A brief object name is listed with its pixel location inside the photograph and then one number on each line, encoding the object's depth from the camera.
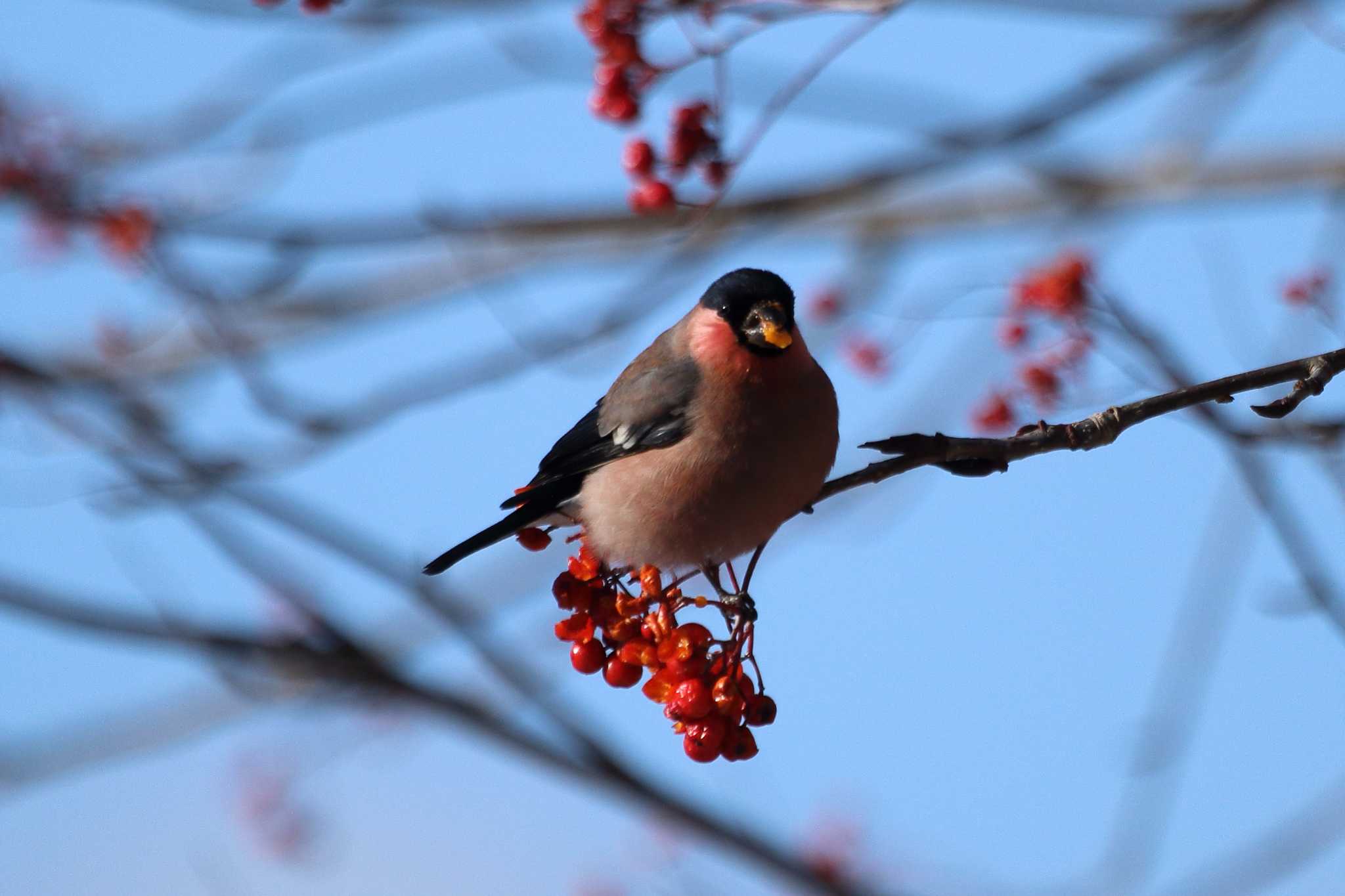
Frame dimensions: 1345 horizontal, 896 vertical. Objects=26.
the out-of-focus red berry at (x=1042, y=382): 7.92
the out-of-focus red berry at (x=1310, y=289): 7.08
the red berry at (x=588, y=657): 5.27
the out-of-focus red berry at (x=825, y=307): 10.73
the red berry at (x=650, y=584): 5.36
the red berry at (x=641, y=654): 5.13
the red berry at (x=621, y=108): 6.88
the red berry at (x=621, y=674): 5.21
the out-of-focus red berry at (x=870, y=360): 10.60
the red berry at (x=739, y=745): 5.07
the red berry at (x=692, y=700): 4.99
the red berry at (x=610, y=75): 6.84
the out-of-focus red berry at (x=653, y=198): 7.02
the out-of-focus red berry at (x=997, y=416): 8.74
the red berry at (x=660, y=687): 5.07
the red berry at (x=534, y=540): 6.19
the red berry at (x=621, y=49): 6.68
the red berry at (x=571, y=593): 5.39
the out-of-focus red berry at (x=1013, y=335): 8.23
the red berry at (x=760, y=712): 5.12
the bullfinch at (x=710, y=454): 6.23
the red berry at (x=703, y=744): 5.01
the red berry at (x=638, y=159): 7.03
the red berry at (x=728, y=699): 5.01
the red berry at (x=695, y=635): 5.04
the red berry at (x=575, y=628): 5.36
